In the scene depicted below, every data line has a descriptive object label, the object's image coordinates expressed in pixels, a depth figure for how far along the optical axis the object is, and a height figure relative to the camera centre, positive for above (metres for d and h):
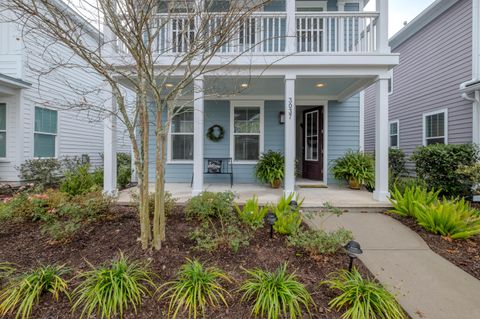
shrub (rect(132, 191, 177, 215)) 3.50 -0.69
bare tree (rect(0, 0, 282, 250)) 2.17 +1.15
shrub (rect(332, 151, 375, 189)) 5.71 -0.22
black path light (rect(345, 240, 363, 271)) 2.14 -0.82
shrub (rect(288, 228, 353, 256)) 2.53 -0.91
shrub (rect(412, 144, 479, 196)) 4.96 -0.04
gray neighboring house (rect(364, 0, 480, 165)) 5.97 +2.60
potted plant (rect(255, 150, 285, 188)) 5.87 -0.23
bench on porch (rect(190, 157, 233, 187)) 6.34 -0.16
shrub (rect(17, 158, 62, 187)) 6.22 -0.38
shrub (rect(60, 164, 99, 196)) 4.79 -0.54
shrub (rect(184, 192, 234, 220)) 3.42 -0.71
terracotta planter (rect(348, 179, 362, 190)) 5.82 -0.59
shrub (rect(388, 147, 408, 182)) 7.40 -0.02
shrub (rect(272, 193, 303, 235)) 2.99 -0.81
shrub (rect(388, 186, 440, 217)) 3.69 -0.65
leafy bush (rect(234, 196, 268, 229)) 3.22 -0.78
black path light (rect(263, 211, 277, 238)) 2.82 -0.73
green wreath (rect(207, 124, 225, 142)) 6.75 +0.77
